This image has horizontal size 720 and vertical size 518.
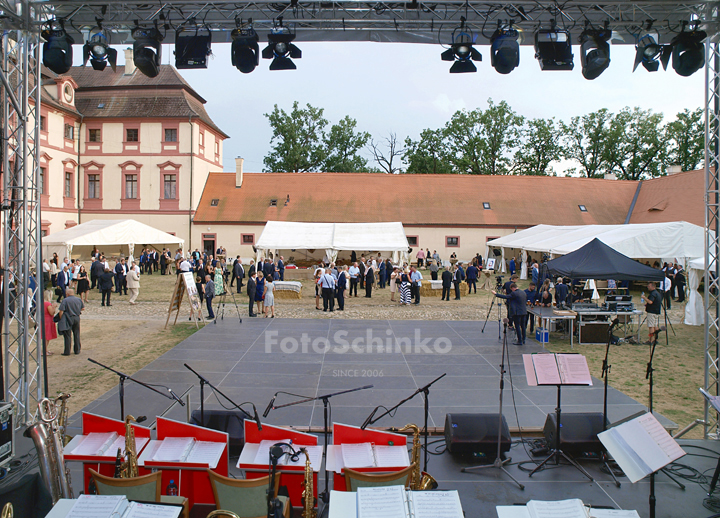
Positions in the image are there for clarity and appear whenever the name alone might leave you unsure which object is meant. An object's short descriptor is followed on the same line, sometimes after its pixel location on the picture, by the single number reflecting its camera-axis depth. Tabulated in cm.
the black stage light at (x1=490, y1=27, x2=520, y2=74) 705
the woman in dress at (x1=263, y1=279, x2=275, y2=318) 1437
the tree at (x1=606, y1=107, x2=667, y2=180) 4438
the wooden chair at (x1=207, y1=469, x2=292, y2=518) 369
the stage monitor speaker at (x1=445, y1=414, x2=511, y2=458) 559
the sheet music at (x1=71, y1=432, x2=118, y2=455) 447
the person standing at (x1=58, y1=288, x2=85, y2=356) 1007
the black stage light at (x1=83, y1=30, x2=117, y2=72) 710
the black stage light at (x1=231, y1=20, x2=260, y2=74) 725
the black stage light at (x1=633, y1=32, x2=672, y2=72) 684
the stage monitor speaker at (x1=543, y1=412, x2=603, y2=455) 566
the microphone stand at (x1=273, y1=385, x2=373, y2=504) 467
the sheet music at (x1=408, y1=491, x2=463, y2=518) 319
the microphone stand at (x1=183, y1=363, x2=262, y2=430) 530
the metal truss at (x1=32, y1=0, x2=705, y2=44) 665
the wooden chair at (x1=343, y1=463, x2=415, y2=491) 386
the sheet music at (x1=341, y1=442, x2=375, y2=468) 426
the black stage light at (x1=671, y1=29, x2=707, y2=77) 647
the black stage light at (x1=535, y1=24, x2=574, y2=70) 718
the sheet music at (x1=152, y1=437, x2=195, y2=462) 430
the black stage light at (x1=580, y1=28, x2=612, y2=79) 695
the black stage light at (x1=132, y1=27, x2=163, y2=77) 710
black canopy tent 1226
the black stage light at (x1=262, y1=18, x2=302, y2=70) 726
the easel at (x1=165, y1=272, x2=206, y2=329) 1263
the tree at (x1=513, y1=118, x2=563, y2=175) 4725
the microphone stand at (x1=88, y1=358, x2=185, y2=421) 527
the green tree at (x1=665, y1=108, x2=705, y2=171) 4246
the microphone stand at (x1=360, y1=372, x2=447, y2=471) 503
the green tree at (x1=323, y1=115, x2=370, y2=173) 4884
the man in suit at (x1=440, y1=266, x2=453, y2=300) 1897
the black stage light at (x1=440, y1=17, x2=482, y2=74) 724
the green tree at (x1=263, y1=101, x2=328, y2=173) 4806
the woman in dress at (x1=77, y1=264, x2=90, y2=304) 1644
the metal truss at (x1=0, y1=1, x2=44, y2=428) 599
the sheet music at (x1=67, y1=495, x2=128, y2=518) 320
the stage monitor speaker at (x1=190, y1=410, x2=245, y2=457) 549
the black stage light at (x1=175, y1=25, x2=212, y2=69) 741
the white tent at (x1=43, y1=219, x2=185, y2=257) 2484
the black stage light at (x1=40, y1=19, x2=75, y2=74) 673
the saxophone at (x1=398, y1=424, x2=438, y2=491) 446
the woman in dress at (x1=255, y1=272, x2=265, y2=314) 1470
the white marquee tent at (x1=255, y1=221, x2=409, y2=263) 2369
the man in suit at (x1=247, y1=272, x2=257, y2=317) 1461
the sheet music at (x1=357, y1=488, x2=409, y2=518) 317
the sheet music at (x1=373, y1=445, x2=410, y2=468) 429
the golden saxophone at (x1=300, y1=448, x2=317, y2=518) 392
